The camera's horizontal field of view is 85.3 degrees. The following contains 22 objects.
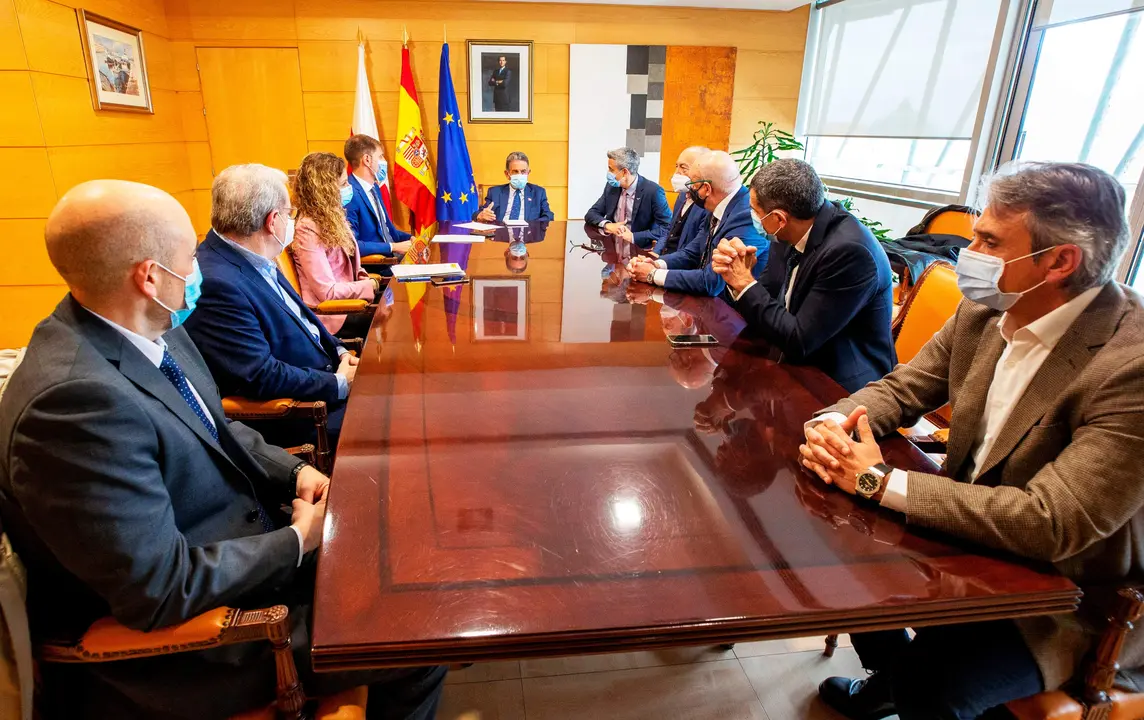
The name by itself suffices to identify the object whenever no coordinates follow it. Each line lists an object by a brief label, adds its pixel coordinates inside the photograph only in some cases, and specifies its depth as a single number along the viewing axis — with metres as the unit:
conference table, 0.82
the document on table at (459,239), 3.71
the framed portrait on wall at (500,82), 5.46
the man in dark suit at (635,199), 4.27
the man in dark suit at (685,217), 3.14
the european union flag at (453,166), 5.41
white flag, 5.26
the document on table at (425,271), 2.69
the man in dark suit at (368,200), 3.79
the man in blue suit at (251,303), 1.78
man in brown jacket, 0.95
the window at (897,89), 4.15
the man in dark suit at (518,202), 5.04
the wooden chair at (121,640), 0.88
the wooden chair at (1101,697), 0.99
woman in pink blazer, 2.78
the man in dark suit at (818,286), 1.79
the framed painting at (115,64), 3.90
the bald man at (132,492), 0.87
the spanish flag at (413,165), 5.35
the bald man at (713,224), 2.62
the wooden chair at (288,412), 1.74
